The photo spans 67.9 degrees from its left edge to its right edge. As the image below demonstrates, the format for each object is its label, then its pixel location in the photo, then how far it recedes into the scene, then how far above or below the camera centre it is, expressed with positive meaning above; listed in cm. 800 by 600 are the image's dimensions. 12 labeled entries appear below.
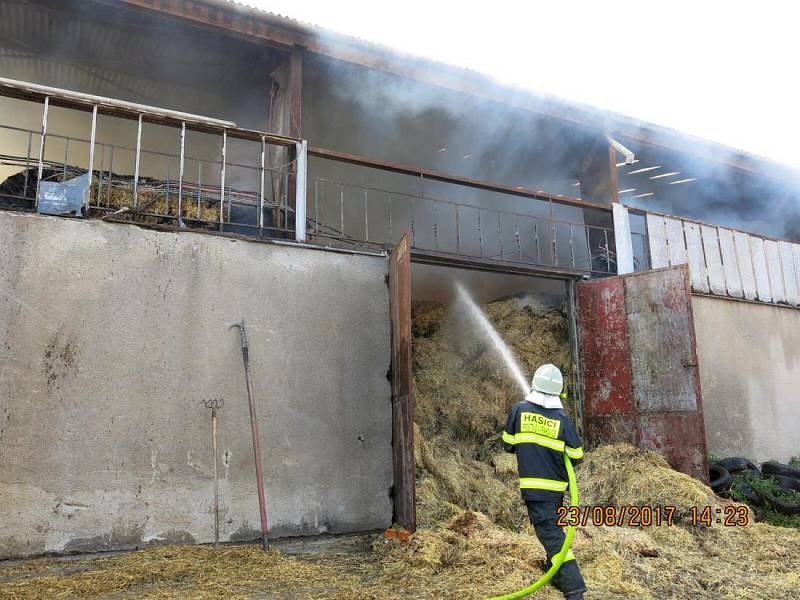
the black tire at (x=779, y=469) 835 -76
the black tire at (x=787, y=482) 796 -89
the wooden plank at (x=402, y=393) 580 +30
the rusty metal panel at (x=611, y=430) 812 -16
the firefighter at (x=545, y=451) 407 -22
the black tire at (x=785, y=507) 720 -110
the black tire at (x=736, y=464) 835 -67
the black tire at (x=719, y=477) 748 -78
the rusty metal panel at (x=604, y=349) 836 +99
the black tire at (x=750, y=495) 741 -97
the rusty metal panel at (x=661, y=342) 764 +99
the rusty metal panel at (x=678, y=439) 728 -28
